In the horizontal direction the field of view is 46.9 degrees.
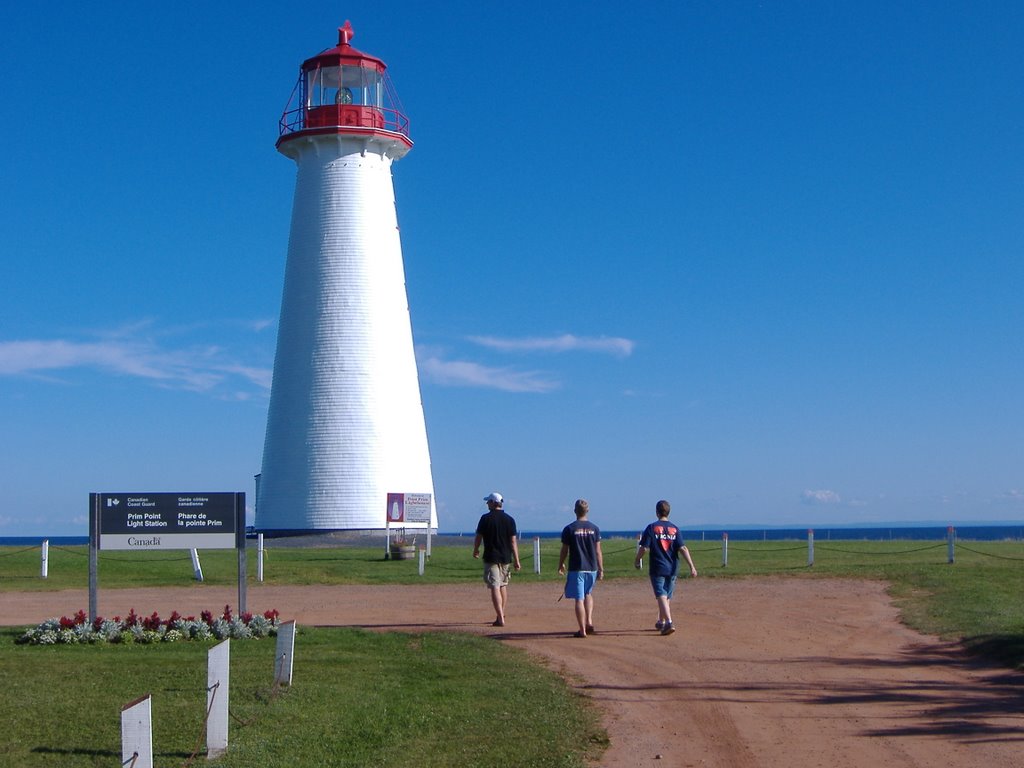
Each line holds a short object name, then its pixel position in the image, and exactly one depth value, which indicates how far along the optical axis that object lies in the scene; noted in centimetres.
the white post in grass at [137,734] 757
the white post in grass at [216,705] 925
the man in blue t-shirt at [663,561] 1533
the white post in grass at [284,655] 1164
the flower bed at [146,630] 1535
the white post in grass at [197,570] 2588
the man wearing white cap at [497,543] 1628
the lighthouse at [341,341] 3522
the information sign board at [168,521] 1695
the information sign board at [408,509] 3388
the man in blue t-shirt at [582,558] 1531
